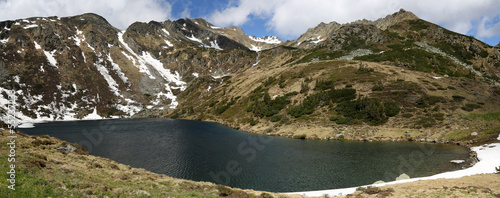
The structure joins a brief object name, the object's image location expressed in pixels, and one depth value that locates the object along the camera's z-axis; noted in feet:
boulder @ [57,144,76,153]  105.33
